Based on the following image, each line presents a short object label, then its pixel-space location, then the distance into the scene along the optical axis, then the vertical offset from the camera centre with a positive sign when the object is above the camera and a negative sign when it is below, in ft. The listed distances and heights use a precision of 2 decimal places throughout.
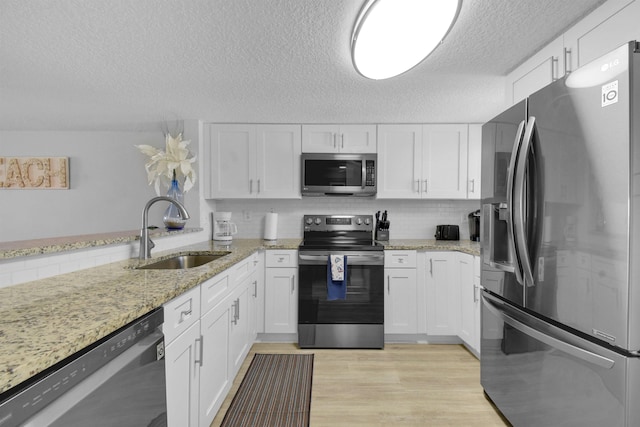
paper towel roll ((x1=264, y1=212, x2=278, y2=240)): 11.71 -0.53
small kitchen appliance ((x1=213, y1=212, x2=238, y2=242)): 10.73 -0.52
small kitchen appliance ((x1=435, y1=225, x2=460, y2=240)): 11.85 -0.74
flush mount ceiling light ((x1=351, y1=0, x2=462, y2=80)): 4.39 +2.61
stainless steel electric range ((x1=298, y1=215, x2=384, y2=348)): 9.86 -2.63
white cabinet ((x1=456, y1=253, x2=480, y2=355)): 8.69 -2.35
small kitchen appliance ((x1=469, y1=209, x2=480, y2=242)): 11.48 -0.51
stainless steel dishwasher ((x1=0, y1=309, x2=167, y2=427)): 2.23 -1.42
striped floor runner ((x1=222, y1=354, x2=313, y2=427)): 6.40 -3.94
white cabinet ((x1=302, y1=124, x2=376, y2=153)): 11.35 +2.42
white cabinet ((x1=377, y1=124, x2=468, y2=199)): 11.35 +1.74
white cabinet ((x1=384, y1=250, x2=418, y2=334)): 10.21 -2.48
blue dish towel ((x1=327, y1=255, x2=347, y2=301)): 9.80 -2.23
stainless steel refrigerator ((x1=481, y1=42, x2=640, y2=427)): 3.64 -0.47
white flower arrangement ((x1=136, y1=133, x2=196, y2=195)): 9.57 +1.44
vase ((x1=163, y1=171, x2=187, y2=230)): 9.21 -0.10
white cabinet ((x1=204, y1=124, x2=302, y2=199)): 11.35 +1.83
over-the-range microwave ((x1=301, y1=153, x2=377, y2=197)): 11.21 +1.25
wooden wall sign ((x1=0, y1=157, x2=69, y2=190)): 13.06 +1.44
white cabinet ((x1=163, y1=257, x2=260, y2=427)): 4.33 -2.18
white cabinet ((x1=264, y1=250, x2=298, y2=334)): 10.18 -2.47
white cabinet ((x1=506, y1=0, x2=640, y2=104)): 4.44 +2.59
